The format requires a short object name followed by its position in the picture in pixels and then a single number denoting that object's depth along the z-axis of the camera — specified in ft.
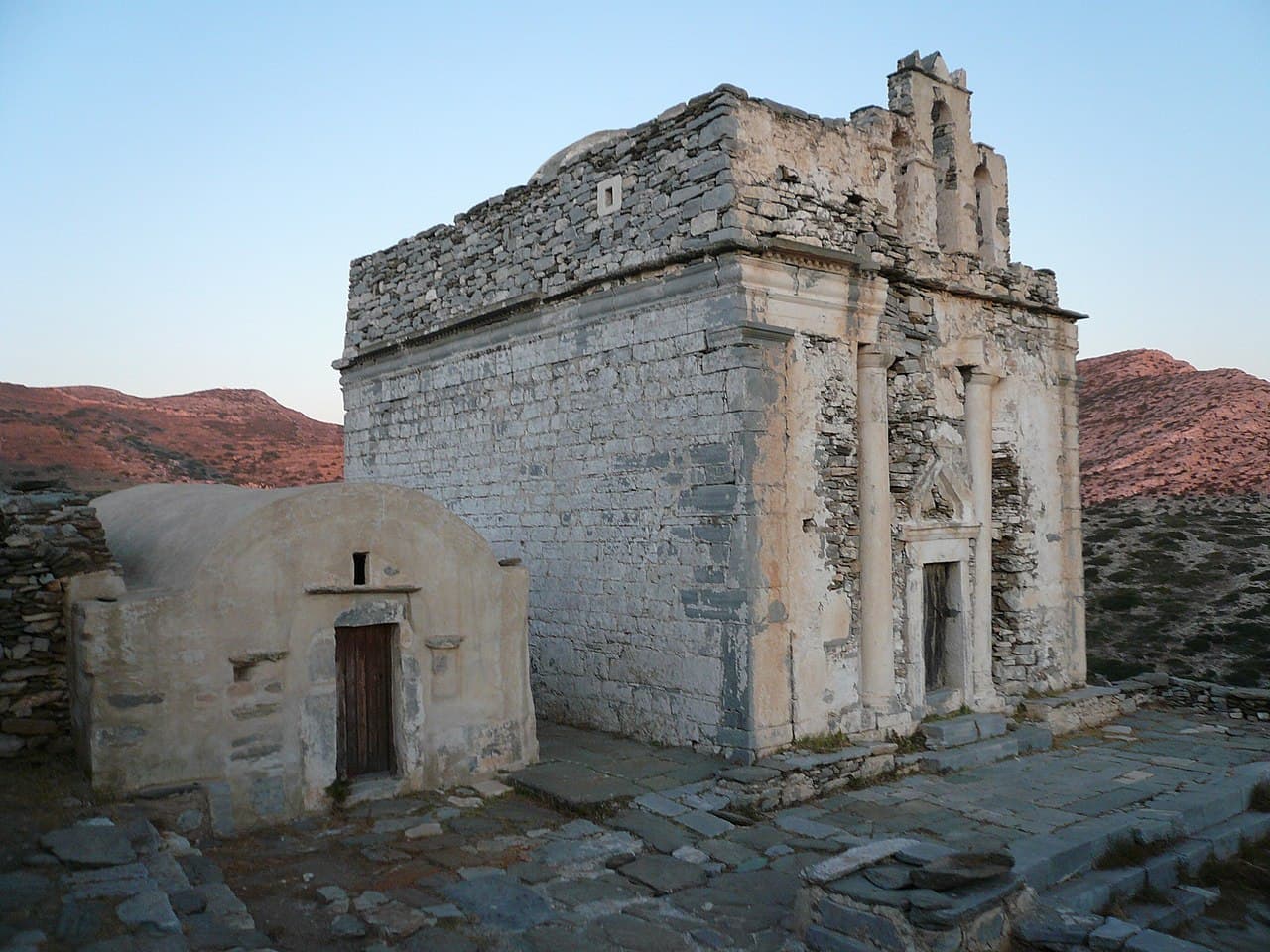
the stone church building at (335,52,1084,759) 29.91
